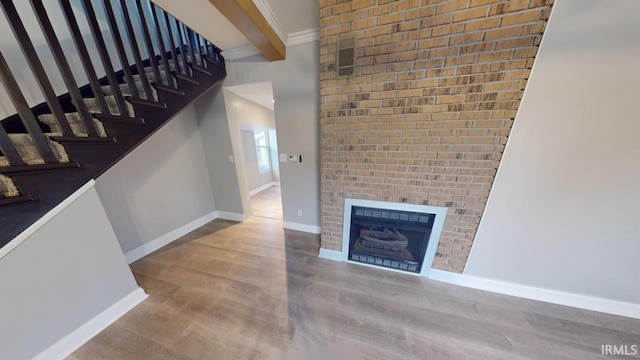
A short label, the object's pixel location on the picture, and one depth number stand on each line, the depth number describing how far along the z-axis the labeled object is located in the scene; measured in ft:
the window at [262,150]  16.66
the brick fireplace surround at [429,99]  4.14
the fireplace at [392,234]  5.69
